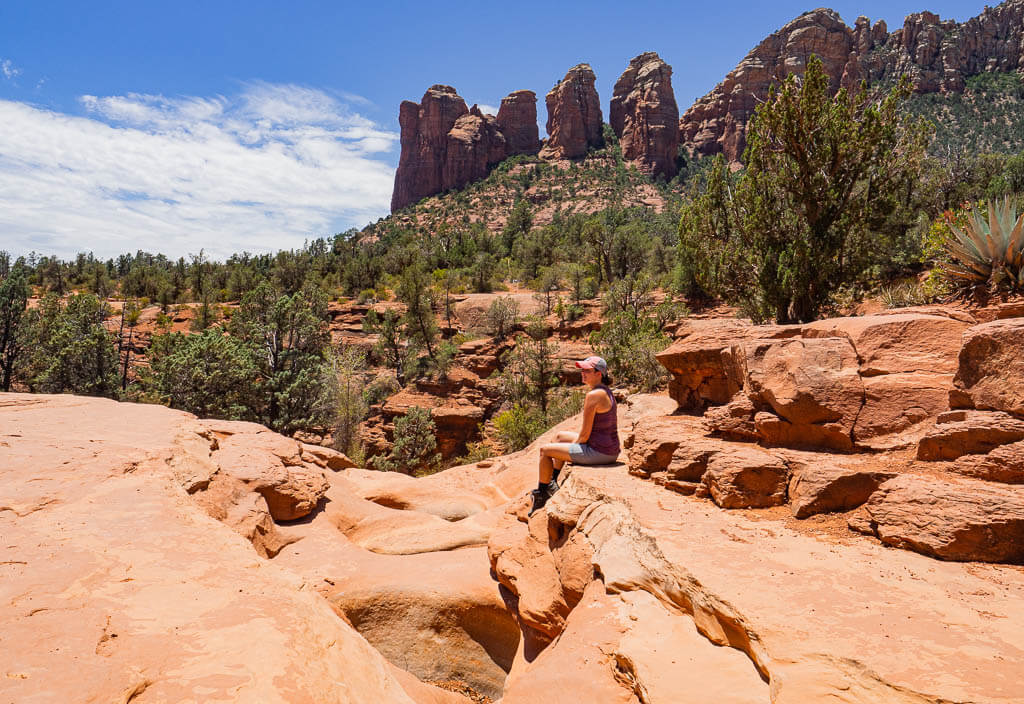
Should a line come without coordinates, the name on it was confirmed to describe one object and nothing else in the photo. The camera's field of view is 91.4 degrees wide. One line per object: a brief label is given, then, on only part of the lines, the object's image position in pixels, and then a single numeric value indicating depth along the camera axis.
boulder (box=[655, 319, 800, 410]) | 7.07
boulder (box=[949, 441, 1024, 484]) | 3.77
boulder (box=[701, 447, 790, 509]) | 4.96
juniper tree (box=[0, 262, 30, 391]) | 22.89
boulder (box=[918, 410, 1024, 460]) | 3.90
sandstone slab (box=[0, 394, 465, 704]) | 2.72
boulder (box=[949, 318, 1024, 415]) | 3.96
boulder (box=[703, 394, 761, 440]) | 6.09
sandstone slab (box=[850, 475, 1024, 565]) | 3.39
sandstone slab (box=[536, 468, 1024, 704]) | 2.43
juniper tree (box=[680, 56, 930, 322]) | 9.20
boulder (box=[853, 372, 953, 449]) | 4.78
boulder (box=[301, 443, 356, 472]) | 10.84
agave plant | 6.02
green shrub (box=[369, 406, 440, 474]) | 23.12
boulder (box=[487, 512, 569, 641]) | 5.25
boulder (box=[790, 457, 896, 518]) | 4.30
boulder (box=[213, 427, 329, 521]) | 8.05
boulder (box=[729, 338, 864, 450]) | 5.18
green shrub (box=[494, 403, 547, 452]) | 19.80
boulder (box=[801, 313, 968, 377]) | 5.13
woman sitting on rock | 6.20
